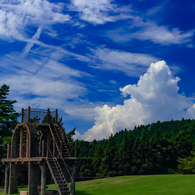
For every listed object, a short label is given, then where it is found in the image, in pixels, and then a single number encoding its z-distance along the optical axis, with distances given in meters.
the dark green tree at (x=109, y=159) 61.69
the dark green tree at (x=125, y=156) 60.89
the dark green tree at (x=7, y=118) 46.00
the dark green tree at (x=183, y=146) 70.06
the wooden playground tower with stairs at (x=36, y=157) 24.08
